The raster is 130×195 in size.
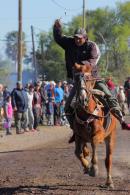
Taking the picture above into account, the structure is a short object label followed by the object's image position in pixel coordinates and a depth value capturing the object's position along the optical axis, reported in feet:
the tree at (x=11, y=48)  406.62
